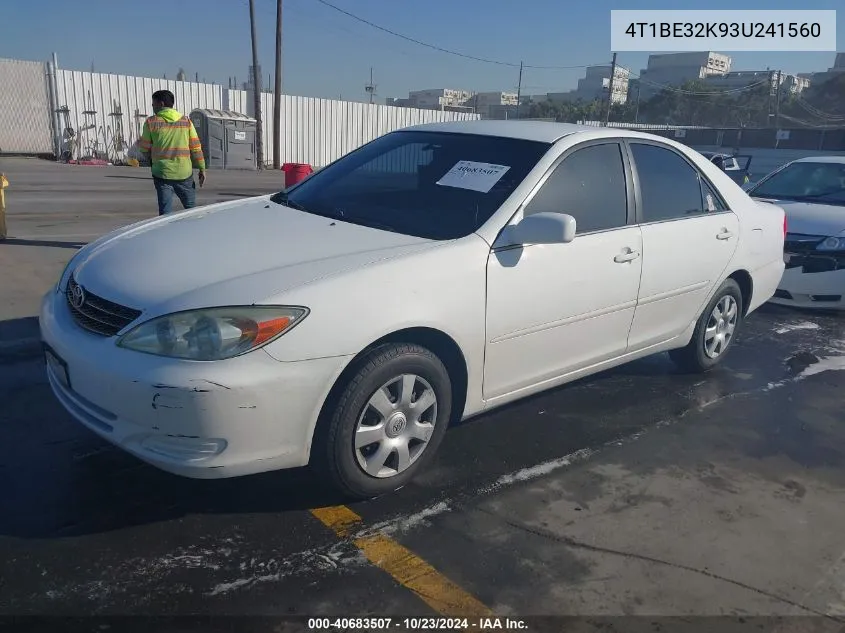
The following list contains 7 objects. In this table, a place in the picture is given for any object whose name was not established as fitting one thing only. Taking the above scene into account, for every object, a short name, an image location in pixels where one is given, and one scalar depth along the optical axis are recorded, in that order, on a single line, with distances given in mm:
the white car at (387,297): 2650
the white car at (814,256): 6605
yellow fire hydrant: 8016
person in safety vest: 7395
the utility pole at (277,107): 27469
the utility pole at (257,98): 26656
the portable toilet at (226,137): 25172
